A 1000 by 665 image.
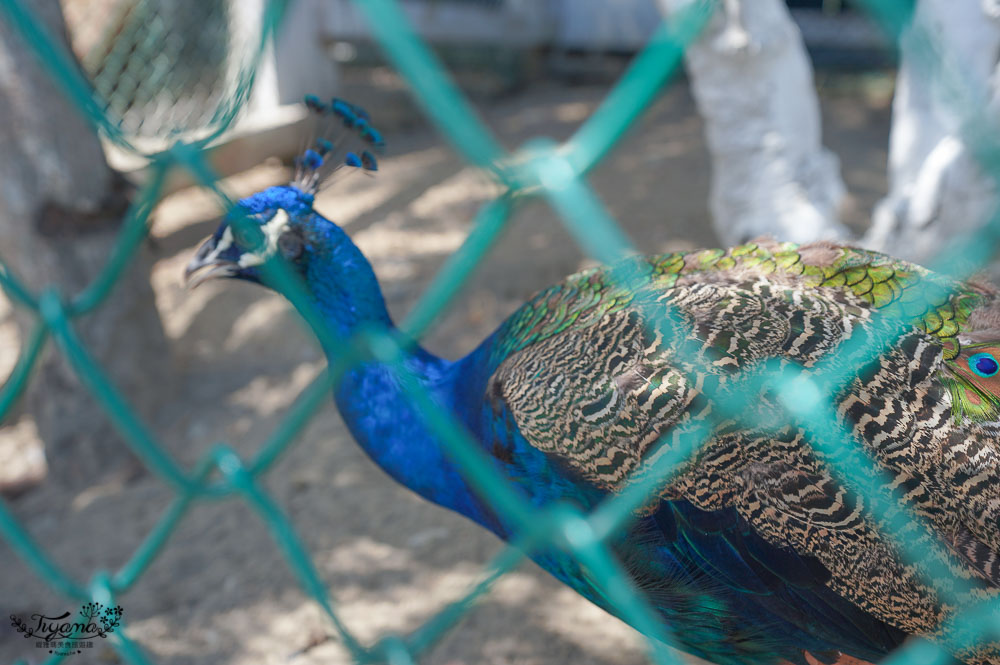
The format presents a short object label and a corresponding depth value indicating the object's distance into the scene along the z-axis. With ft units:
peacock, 4.48
